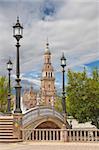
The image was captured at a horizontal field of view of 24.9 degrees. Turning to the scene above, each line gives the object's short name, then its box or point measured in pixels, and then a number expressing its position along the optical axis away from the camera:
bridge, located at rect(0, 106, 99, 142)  13.11
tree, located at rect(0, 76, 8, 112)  31.69
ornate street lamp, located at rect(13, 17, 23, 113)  13.37
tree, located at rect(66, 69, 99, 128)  27.82
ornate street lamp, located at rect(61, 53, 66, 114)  16.51
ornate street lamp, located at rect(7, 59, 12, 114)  18.72
